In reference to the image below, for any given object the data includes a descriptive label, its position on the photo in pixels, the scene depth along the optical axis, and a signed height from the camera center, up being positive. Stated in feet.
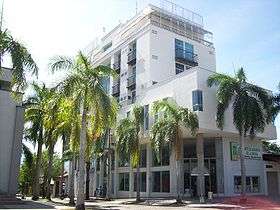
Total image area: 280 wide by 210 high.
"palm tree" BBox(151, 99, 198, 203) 67.32 +10.21
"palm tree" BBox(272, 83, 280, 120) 79.19 +18.00
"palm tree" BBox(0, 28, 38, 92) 41.43 +16.72
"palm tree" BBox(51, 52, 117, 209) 52.20 +13.85
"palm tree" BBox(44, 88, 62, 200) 53.81 +10.75
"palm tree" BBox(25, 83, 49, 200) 85.67 +13.85
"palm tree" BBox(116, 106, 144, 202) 77.03 +8.25
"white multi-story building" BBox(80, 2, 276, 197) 78.26 +20.43
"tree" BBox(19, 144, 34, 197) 153.18 -9.51
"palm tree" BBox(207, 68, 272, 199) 69.12 +16.82
